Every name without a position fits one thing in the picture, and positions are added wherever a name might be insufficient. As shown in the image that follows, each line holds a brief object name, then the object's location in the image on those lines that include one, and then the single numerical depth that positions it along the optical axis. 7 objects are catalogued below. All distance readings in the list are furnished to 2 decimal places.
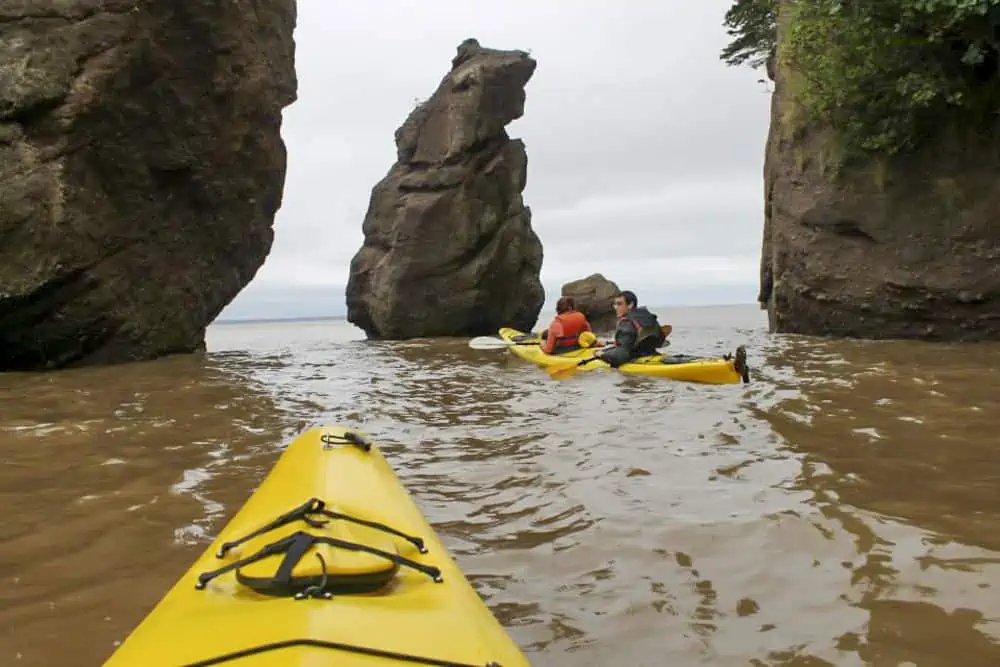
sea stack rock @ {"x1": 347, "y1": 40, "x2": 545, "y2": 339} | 25.67
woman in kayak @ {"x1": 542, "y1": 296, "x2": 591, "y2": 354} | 12.21
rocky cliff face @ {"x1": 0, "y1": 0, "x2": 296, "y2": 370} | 11.04
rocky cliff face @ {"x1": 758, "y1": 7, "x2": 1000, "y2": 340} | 13.24
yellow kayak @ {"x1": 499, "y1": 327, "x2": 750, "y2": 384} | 8.97
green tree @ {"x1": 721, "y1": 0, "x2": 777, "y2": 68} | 23.25
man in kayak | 10.31
